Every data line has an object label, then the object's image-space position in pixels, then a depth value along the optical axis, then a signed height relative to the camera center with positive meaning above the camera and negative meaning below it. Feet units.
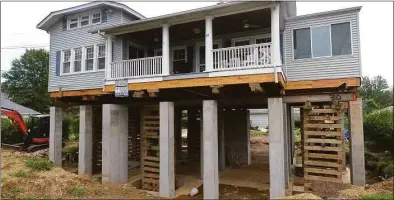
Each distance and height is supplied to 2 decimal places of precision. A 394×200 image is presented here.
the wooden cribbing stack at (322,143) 34.06 -3.62
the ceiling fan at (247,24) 37.01 +12.14
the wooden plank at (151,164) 41.05 -7.29
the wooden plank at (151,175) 41.17 -8.99
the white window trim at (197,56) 43.62 +9.14
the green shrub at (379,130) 55.42 -3.57
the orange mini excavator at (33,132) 58.18 -3.67
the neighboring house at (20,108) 84.79 +2.55
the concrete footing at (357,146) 33.30 -3.96
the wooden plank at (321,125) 33.94 -1.47
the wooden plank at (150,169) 40.98 -8.06
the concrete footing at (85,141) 45.70 -4.27
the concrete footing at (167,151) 36.06 -4.82
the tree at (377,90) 164.35 +14.66
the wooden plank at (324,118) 34.16 -0.56
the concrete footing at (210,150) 33.27 -4.33
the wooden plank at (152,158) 40.90 -6.43
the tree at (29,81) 126.62 +16.16
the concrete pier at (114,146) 41.45 -4.67
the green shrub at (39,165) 43.25 -7.75
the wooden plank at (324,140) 33.99 -3.36
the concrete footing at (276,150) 31.12 -4.10
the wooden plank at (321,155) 34.32 -5.23
